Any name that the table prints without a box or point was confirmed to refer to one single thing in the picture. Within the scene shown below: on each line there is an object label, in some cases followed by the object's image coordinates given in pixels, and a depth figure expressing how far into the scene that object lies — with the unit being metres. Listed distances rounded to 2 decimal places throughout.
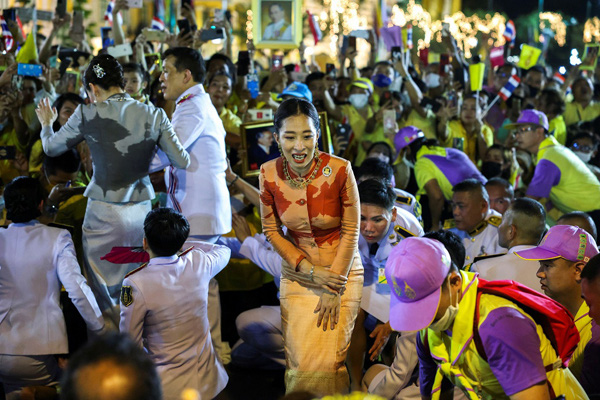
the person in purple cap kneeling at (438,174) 6.48
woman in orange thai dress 3.46
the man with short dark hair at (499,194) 5.85
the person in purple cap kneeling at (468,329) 2.41
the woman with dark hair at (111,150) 4.20
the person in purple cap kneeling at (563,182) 6.26
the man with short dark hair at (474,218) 5.25
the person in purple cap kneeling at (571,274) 3.35
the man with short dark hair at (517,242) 4.01
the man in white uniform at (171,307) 3.61
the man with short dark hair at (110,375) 1.64
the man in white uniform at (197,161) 4.45
